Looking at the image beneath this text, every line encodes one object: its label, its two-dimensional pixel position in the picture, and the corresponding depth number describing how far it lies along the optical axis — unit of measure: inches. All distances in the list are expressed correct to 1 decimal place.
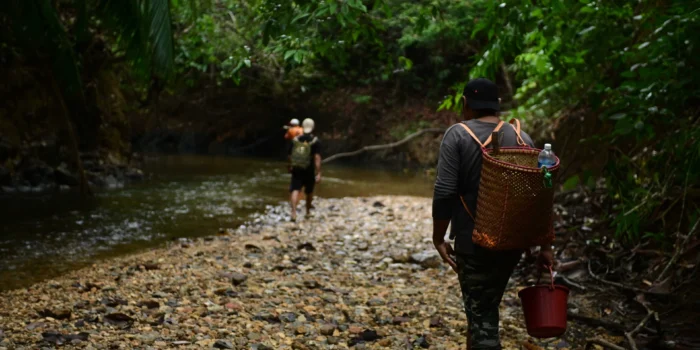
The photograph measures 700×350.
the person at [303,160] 418.3
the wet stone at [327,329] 177.5
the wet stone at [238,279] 234.4
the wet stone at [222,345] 158.1
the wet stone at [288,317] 187.8
